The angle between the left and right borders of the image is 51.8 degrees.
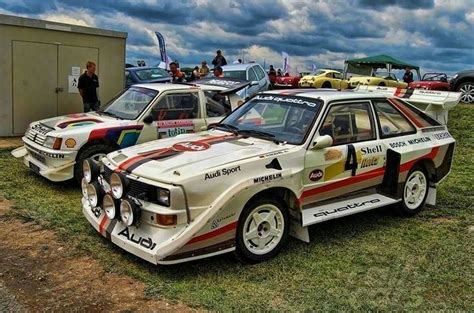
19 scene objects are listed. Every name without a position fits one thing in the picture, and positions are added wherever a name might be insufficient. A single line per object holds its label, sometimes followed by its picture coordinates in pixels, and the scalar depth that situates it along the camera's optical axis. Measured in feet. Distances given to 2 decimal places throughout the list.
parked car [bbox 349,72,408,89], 85.10
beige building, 36.47
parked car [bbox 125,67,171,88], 50.57
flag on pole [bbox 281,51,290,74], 109.09
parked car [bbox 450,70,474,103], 49.16
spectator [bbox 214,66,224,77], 47.69
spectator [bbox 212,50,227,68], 56.44
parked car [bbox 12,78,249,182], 23.00
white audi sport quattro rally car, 13.99
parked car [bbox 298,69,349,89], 89.81
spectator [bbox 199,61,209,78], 56.80
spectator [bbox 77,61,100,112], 34.32
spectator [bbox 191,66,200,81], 57.12
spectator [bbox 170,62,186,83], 50.94
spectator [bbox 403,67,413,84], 89.04
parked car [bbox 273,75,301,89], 96.02
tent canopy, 105.70
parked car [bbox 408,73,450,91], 70.08
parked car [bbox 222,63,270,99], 50.70
